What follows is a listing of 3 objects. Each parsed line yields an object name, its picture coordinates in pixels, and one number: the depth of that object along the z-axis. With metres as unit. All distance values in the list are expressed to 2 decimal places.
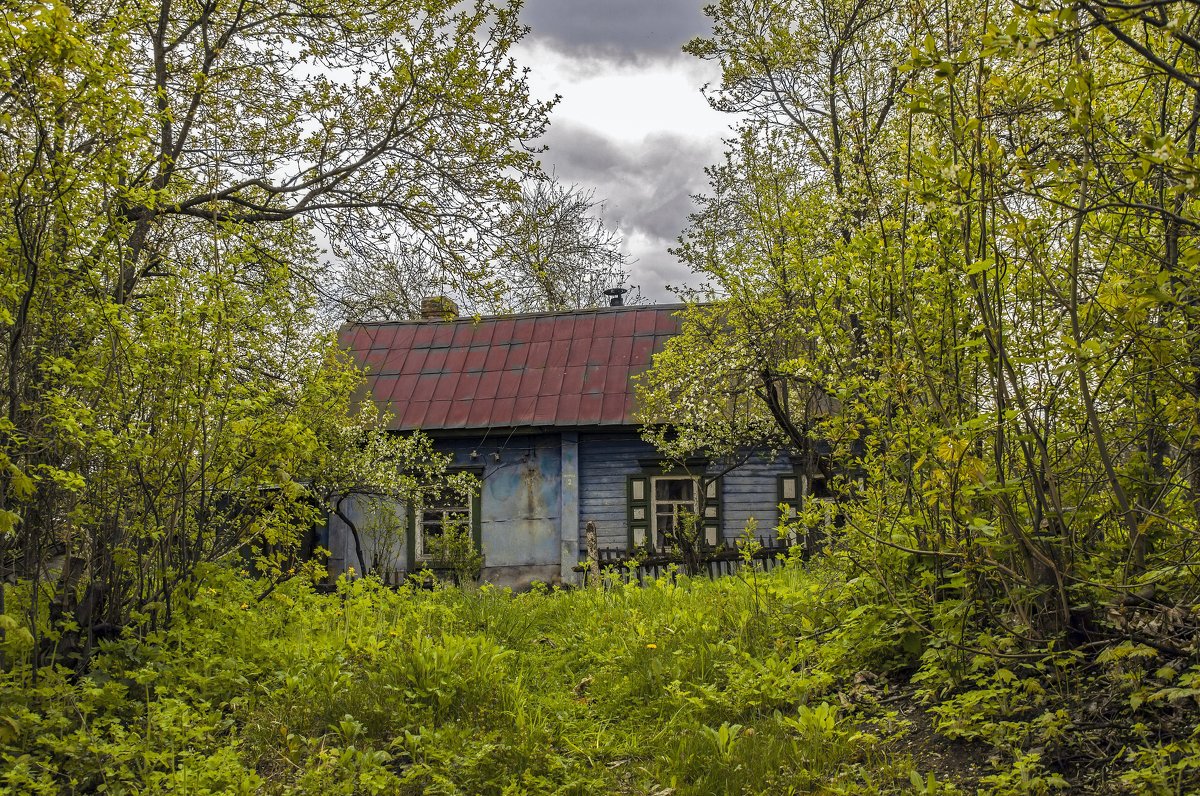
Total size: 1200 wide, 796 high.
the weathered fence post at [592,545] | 11.57
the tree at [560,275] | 26.39
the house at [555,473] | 14.62
